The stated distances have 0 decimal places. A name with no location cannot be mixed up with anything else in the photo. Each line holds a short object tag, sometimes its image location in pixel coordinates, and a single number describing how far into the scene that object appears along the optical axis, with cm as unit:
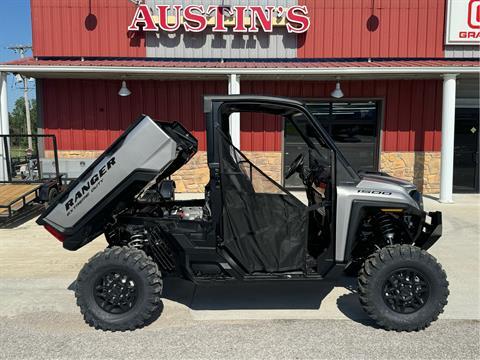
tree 6552
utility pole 3715
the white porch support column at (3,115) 954
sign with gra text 1070
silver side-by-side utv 358
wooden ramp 746
